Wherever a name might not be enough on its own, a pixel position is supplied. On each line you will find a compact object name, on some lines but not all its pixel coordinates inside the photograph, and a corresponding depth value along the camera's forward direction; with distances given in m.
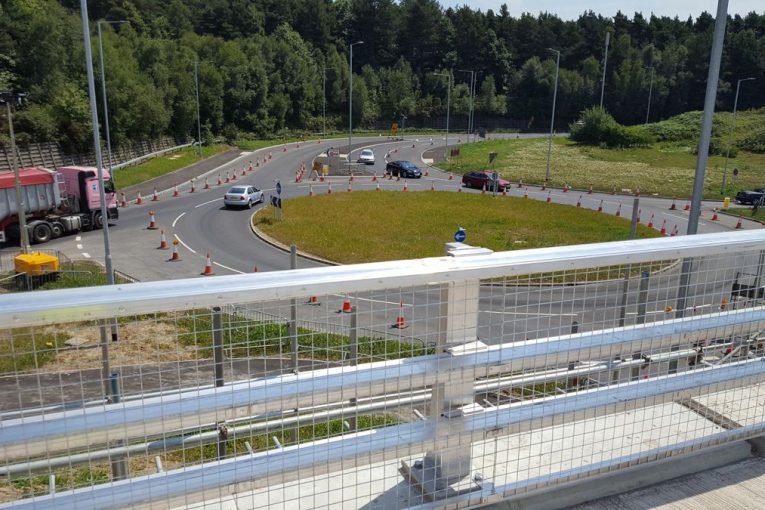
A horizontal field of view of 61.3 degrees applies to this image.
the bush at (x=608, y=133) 90.25
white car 64.06
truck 28.22
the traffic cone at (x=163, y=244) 28.00
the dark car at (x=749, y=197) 46.11
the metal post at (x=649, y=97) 114.95
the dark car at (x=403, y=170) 55.47
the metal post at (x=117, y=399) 2.93
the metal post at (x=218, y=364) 3.31
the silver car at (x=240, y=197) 37.34
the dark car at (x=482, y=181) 48.47
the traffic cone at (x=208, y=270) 23.31
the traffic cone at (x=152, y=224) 31.91
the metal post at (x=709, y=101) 10.50
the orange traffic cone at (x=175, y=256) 26.03
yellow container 21.22
